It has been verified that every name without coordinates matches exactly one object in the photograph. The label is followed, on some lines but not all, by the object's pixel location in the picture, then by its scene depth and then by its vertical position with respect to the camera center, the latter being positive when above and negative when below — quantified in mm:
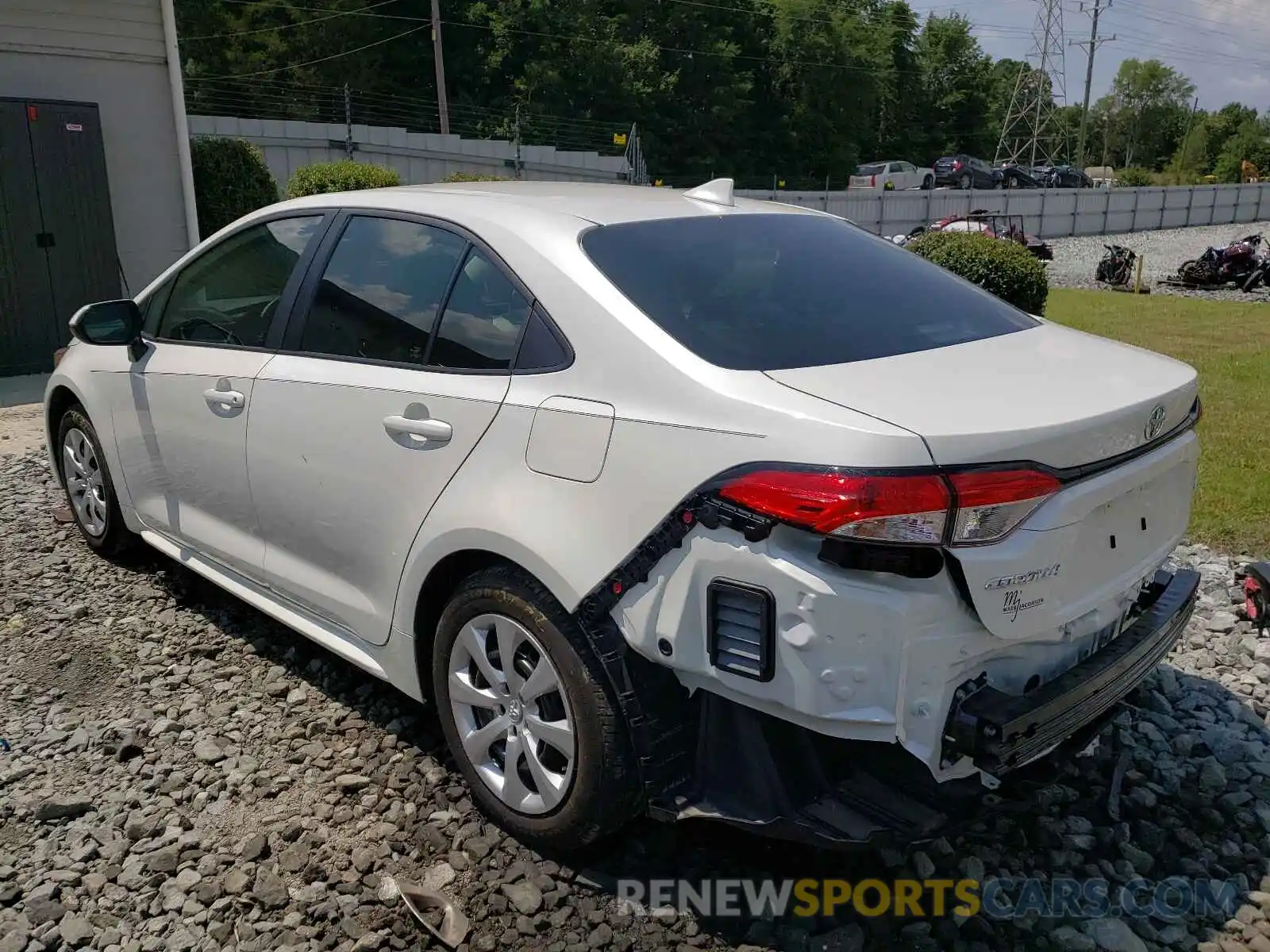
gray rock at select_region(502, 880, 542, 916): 2646 -1791
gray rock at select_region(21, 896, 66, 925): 2631 -1814
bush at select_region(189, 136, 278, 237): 12906 -143
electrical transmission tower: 68125 +3439
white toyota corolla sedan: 2129 -736
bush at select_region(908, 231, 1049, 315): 11844 -1044
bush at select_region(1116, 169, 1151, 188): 56500 -296
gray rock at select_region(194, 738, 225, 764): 3320 -1800
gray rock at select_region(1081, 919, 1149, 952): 2535 -1803
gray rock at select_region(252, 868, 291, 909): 2686 -1808
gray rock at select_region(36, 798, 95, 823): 3041 -1805
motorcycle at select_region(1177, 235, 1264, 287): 19734 -1696
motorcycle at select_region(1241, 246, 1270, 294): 19219 -1845
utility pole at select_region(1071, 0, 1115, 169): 63381 +6266
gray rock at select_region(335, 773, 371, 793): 3170 -1798
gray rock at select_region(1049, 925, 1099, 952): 2533 -1805
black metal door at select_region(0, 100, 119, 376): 9078 -494
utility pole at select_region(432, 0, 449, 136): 39656 +3938
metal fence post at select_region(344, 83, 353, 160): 27173 +1083
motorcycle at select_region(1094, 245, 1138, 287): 21047 -1842
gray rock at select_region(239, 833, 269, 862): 2859 -1802
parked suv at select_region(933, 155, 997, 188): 47156 -137
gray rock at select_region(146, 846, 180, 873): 2814 -1805
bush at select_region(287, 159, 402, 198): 13664 -114
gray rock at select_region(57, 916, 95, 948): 2566 -1820
